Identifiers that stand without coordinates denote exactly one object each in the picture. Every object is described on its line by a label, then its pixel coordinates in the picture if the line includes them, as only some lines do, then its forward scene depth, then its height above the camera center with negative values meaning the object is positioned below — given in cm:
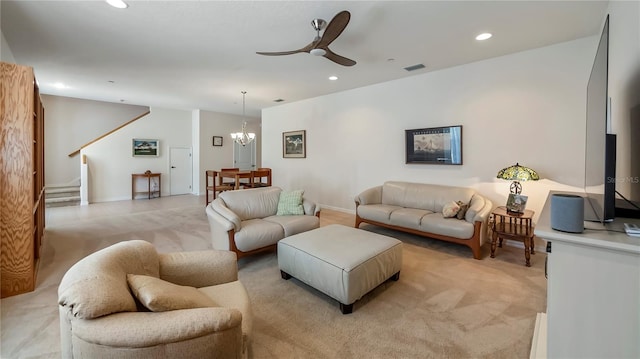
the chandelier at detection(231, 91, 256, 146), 706 +98
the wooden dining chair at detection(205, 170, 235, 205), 649 -32
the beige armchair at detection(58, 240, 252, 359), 99 -59
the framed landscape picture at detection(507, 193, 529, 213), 348 -40
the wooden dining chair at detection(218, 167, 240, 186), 688 -18
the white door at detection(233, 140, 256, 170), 946 +64
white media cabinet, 105 -50
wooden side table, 315 -68
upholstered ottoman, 223 -79
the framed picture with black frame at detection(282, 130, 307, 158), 684 +78
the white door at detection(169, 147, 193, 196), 856 +11
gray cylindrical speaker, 115 -17
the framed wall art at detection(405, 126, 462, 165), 432 +48
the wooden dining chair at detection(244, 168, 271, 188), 634 -4
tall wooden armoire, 241 -5
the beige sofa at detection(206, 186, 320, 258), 312 -60
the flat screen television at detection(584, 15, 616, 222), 120 +16
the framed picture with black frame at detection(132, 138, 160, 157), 781 +77
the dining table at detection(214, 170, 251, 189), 606 -3
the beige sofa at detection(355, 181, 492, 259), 344 -57
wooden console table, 785 -25
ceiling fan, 228 +129
